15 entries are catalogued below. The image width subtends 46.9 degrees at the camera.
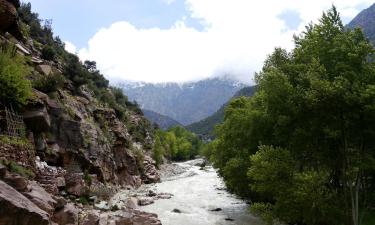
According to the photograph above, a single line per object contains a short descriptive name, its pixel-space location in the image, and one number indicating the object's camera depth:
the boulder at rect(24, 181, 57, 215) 22.20
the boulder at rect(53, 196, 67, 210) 26.46
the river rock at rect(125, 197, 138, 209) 45.03
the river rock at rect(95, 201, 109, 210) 40.59
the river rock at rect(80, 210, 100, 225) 28.30
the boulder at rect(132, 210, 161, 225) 32.50
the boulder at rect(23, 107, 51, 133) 39.59
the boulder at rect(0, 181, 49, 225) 18.30
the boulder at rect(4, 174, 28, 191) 21.47
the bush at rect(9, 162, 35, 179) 26.75
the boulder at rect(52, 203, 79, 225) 25.78
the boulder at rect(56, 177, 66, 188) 37.91
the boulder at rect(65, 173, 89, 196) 39.99
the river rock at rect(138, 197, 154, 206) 47.97
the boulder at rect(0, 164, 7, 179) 21.25
